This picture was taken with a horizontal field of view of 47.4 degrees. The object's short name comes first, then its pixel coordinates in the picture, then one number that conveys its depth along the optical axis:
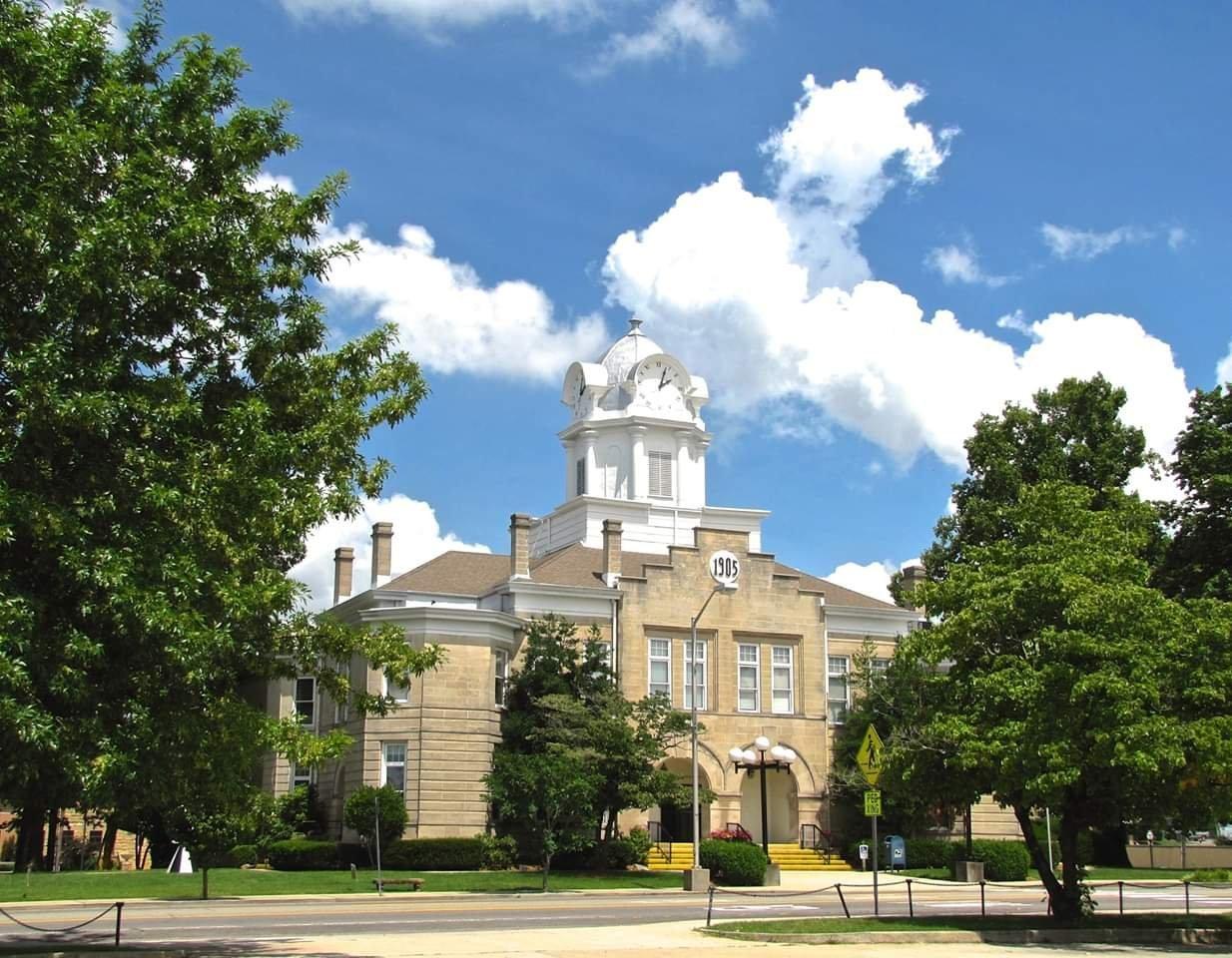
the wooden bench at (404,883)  37.88
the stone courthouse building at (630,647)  47.66
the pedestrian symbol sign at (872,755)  26.25
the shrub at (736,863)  41.59
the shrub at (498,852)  45.81
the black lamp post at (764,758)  47.08
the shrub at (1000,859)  45.81
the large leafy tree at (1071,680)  23.64
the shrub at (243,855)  47.94
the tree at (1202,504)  39.94
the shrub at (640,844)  45.66
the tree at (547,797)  38.69
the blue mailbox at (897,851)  47.88
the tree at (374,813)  44.19
